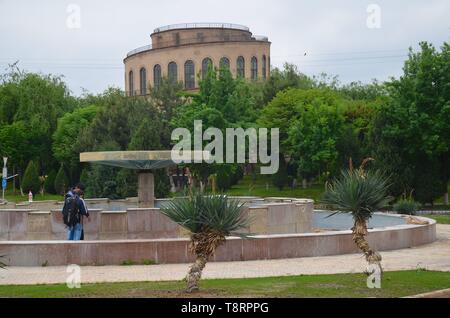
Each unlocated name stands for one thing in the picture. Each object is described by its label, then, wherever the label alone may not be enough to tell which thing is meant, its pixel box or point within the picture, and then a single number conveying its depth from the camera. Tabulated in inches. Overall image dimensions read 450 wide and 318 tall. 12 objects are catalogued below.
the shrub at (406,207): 1234.6
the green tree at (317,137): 2162.9
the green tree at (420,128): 1843.0
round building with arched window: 3225.9
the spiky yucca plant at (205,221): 487.8
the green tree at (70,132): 2509.4
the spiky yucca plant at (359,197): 558.9
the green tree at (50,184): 2546.8
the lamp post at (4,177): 2040.4
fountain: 931.3
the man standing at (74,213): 761.0
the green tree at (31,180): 2471.7
